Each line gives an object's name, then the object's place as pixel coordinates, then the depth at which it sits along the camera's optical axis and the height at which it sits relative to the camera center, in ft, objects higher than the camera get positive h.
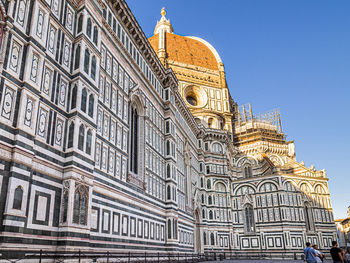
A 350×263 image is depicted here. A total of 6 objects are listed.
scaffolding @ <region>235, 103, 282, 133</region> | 212.23 +78.60
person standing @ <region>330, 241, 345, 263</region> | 35.46 -2.11
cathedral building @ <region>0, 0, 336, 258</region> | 40.04 +17.52
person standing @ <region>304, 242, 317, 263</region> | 38.43 -2.21
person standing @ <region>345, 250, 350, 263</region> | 42.65 -2.86
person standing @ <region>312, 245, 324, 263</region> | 38.17 -2.54
